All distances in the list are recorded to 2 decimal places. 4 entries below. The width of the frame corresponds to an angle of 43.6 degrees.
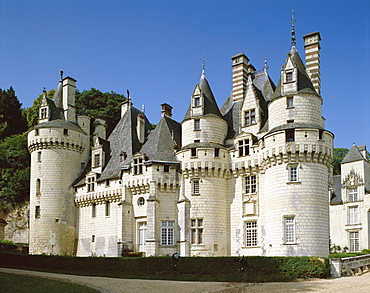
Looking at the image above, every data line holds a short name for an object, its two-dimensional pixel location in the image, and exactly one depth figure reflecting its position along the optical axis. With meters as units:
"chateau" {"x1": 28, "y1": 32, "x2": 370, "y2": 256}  24.88
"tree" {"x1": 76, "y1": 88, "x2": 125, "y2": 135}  50.53
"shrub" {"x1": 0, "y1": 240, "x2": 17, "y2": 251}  34.25
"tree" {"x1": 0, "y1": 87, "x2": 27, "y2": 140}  50.72
